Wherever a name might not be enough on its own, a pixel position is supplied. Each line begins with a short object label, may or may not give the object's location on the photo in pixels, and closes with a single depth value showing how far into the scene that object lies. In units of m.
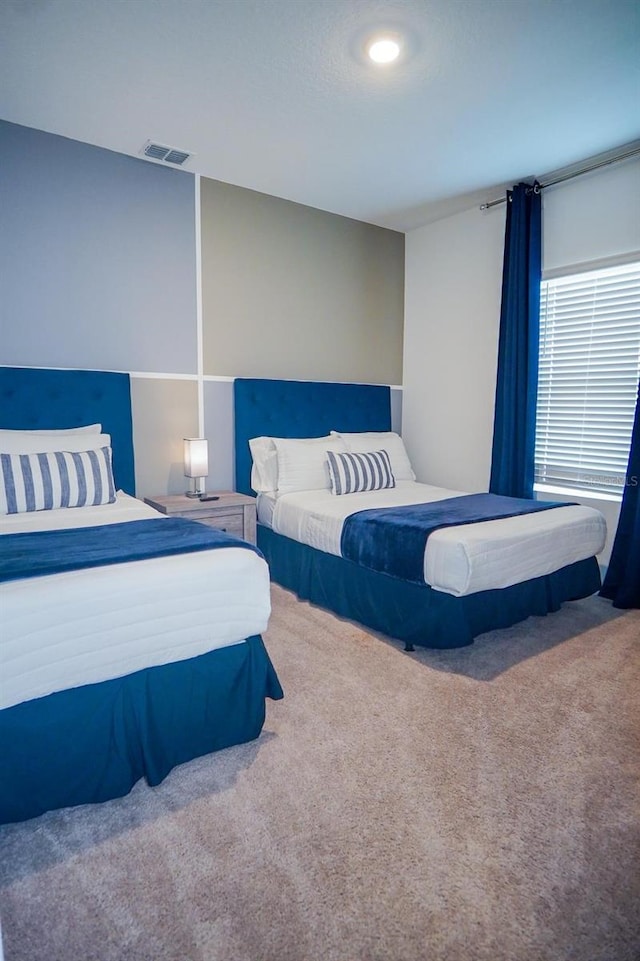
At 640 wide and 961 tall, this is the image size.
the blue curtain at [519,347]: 3.59
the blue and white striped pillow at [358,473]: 3.58
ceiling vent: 3.11
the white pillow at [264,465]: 3.68
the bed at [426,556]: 2.47
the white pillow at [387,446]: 3.97
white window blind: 3.29
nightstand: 3.18
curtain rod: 3.06
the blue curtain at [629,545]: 3.12
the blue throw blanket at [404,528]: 2.53
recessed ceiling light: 2.21
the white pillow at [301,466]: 3.60
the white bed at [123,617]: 1.45
